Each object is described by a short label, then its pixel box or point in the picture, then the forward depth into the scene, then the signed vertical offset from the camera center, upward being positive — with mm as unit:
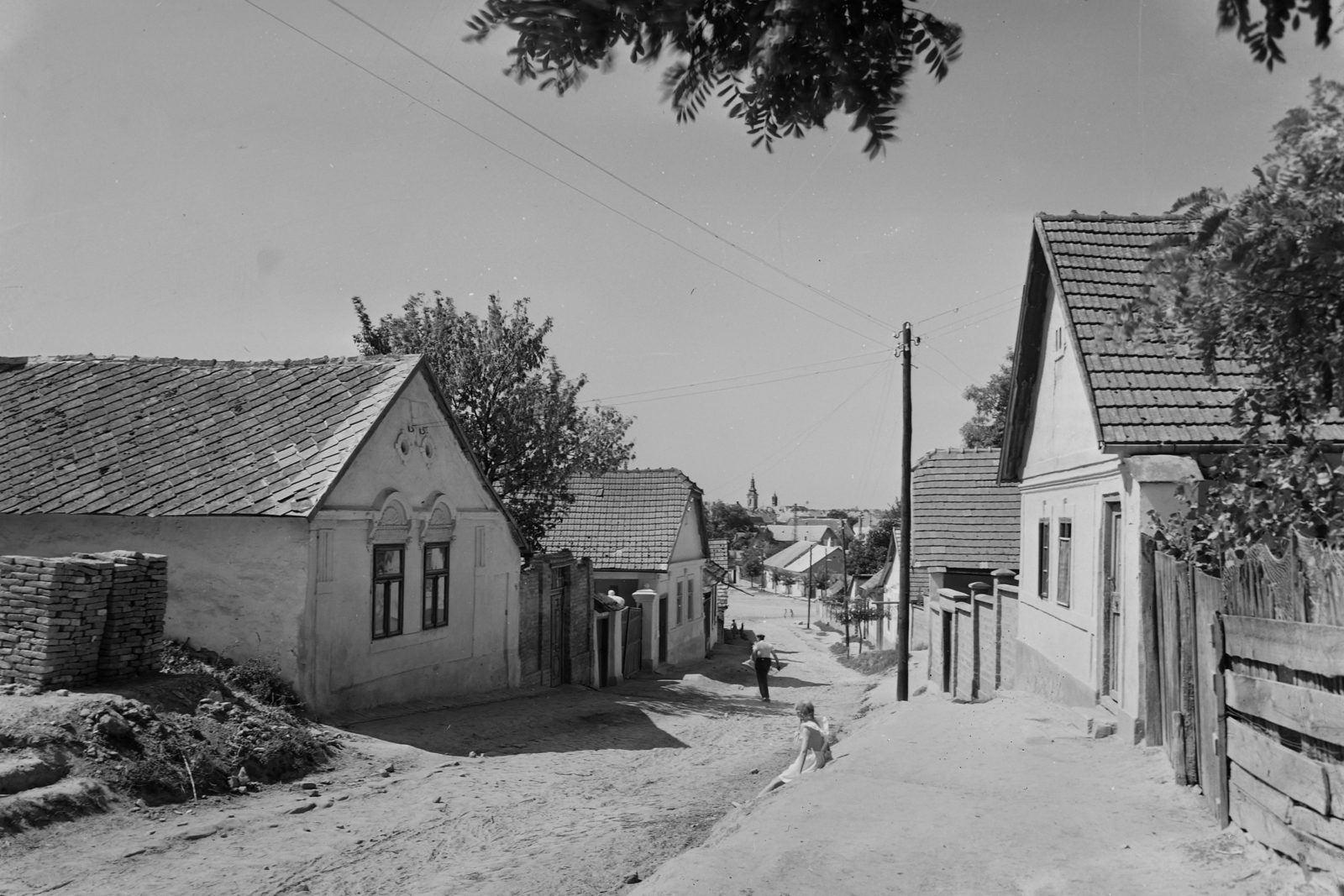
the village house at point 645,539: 32031 -284
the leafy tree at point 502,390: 23938 +3082
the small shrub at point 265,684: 13078 -1956
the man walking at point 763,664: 22906 -2811
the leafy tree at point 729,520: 140375 +1662
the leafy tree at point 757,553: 110500 -2354
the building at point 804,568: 92875 -3292
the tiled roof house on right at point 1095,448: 10234 +941
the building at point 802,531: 147638 +398
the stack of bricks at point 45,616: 10469 -945
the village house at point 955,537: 20875 -1
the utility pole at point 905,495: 21797 +800
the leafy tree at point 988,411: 38219 +4577
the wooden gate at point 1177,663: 7496 -894
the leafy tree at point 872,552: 67562 -1101
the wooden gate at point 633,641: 27141 -2867
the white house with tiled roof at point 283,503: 13703 +279
